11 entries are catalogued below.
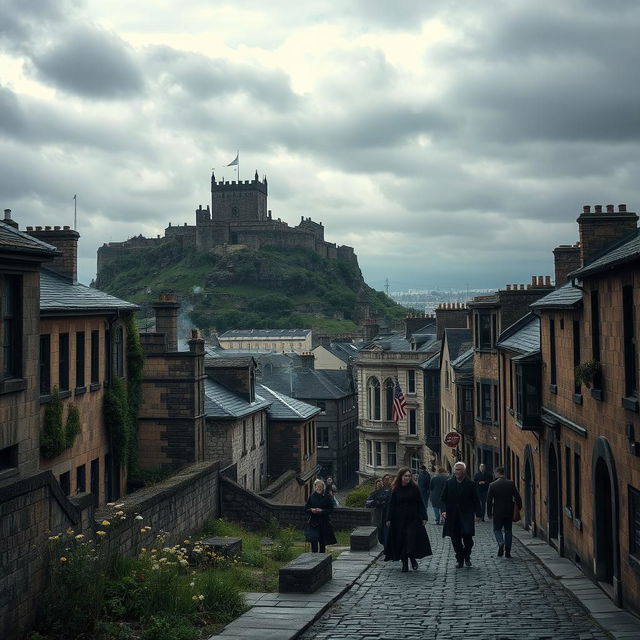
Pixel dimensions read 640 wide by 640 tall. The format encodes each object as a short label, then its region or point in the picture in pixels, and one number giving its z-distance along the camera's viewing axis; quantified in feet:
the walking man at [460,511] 52.47
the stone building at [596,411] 42.93
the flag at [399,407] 154.71
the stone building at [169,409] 92.89
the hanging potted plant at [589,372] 49.80
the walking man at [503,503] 56.18
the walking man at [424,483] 89.51
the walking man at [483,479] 80.12
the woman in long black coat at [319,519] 56.34
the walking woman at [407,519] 49.83
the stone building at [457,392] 125.59
